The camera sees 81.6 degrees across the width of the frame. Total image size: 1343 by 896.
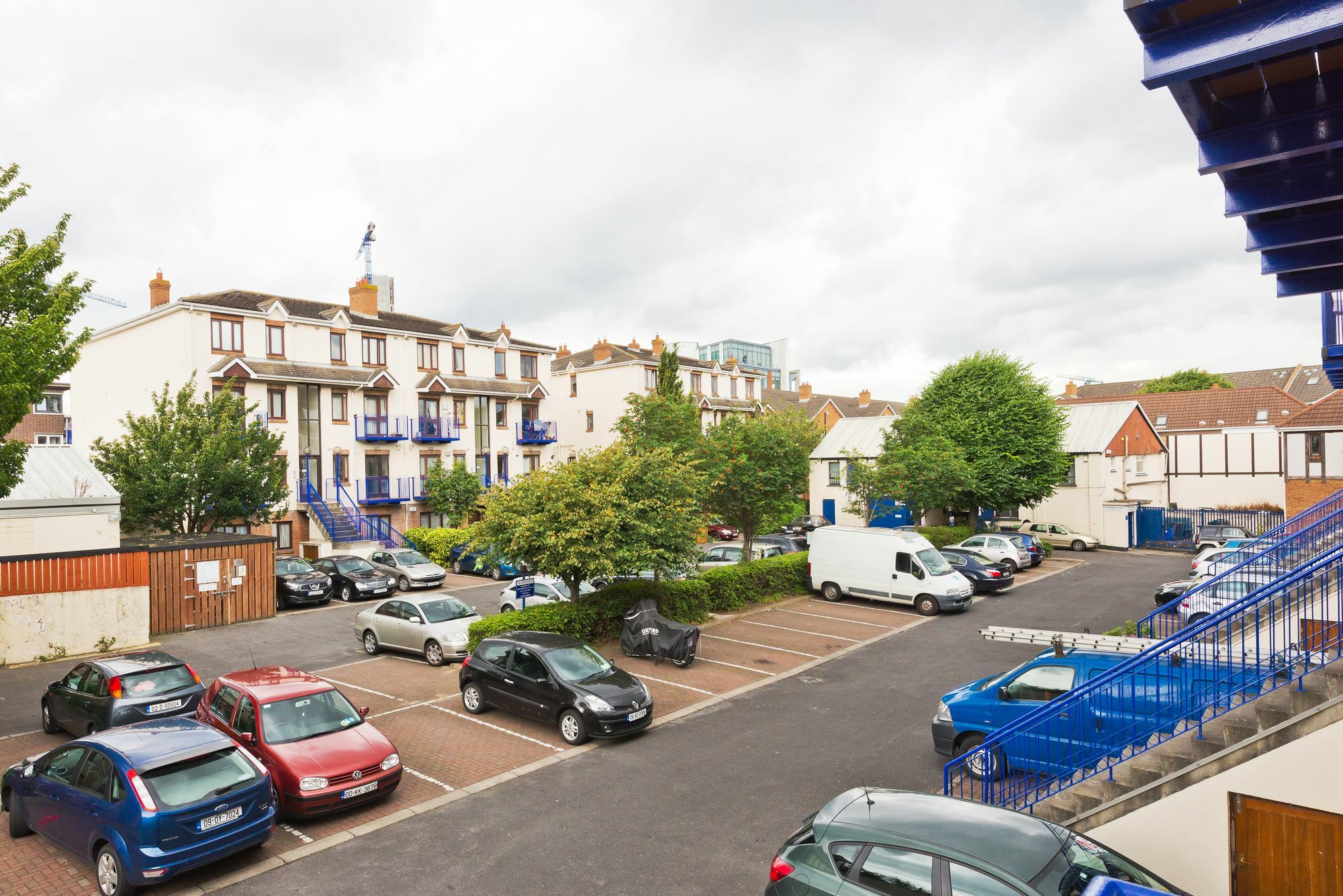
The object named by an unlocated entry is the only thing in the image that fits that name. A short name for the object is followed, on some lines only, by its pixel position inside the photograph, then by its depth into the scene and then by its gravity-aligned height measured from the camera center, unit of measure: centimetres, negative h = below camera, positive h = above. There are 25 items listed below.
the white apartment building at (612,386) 4978 +463
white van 2253 -364
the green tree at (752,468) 2511 -53
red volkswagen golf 935 -360
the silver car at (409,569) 2750 -393
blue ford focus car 759 -347
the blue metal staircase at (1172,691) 701 -242
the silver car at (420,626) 1723 -384
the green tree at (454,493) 3741 -164
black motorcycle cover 1702 -407
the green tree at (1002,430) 3506 +82
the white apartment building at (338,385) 3362 +365
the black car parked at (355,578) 2644 -407
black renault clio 1228 -383
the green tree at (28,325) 1302 +246
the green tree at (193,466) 2525 -7
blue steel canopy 516 +261
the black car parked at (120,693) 1174 -358
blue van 756 -306
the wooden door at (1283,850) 646 -347
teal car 549 -302
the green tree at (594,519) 1634 -139
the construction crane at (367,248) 5962 +1657
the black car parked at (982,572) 2534 -407
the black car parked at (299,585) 2495 -402
